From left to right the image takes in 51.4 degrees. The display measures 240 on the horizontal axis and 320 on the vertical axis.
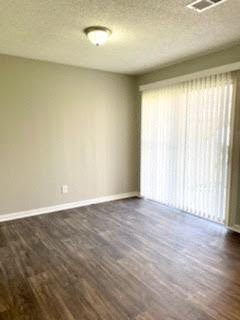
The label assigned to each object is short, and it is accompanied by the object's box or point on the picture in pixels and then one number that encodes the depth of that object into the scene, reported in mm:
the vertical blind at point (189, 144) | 3448
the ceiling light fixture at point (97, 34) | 2623
